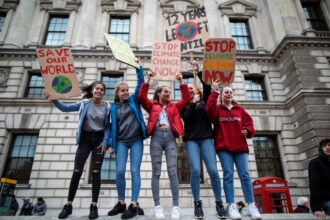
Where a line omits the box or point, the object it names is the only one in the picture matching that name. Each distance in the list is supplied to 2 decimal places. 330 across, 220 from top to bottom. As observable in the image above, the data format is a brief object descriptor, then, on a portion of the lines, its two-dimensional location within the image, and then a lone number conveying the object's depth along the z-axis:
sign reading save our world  4.26
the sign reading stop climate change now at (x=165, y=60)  4.76
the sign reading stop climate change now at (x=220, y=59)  4.48
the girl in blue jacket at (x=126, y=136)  3.55
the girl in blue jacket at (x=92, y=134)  3.51
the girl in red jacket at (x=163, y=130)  3.48
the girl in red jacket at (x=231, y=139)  3.50
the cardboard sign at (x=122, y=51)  4.16
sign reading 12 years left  5.27
